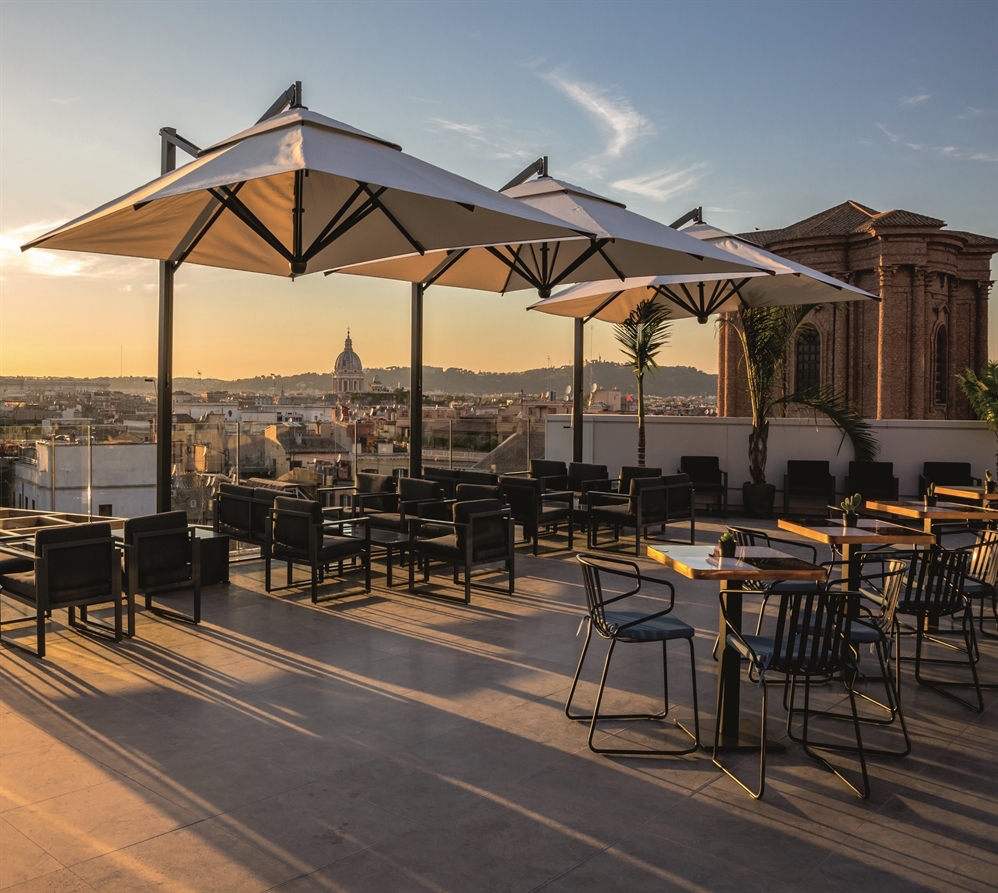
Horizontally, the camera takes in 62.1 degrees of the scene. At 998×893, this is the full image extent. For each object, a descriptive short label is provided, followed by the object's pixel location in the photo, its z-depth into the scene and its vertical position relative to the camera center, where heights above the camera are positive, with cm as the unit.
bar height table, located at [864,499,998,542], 659 -64
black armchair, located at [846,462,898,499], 1305 -68
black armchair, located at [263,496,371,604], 696 -97
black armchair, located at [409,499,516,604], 717 -99
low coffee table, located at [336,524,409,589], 768 -106
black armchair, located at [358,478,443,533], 825 -76
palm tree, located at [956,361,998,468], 1337 +69
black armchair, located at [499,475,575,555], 929 -84
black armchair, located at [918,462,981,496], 1315 -65
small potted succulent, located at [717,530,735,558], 429 -59
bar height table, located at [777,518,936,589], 531 -67
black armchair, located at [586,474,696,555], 928 -85
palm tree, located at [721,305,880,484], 1281 +98
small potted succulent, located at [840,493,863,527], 580 -54
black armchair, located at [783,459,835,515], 1305 -81
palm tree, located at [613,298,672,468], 1223 +144
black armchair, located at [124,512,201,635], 600 -96
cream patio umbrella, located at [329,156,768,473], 657 +173
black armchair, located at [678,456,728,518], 1322 -72
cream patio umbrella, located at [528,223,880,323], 936 +184
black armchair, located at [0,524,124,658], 543 -100
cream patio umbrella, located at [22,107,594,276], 467 +151
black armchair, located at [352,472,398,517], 903 -70
